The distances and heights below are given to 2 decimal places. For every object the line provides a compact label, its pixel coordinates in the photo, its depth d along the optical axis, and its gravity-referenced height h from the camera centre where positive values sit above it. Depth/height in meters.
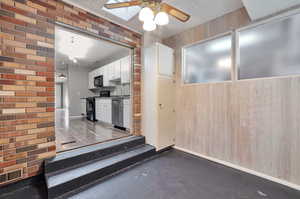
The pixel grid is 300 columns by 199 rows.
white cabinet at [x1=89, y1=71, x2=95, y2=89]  6.12 +0.98
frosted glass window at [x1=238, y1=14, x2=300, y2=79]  1.77 +0.73
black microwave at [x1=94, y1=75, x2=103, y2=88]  5.30 +0.75
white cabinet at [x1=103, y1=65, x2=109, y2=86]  4.94 +0.90
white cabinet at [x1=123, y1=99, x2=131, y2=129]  3.43 -0.37
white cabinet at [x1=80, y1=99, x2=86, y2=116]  6.14 -0.34
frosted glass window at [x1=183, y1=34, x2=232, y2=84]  2.38 +0.76
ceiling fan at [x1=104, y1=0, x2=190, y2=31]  1.45 +1.06
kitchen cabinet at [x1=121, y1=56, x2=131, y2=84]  3.89 +0.88
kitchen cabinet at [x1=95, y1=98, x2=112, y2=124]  4.27 -0.38
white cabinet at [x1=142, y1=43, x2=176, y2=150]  2.66 +0.03
